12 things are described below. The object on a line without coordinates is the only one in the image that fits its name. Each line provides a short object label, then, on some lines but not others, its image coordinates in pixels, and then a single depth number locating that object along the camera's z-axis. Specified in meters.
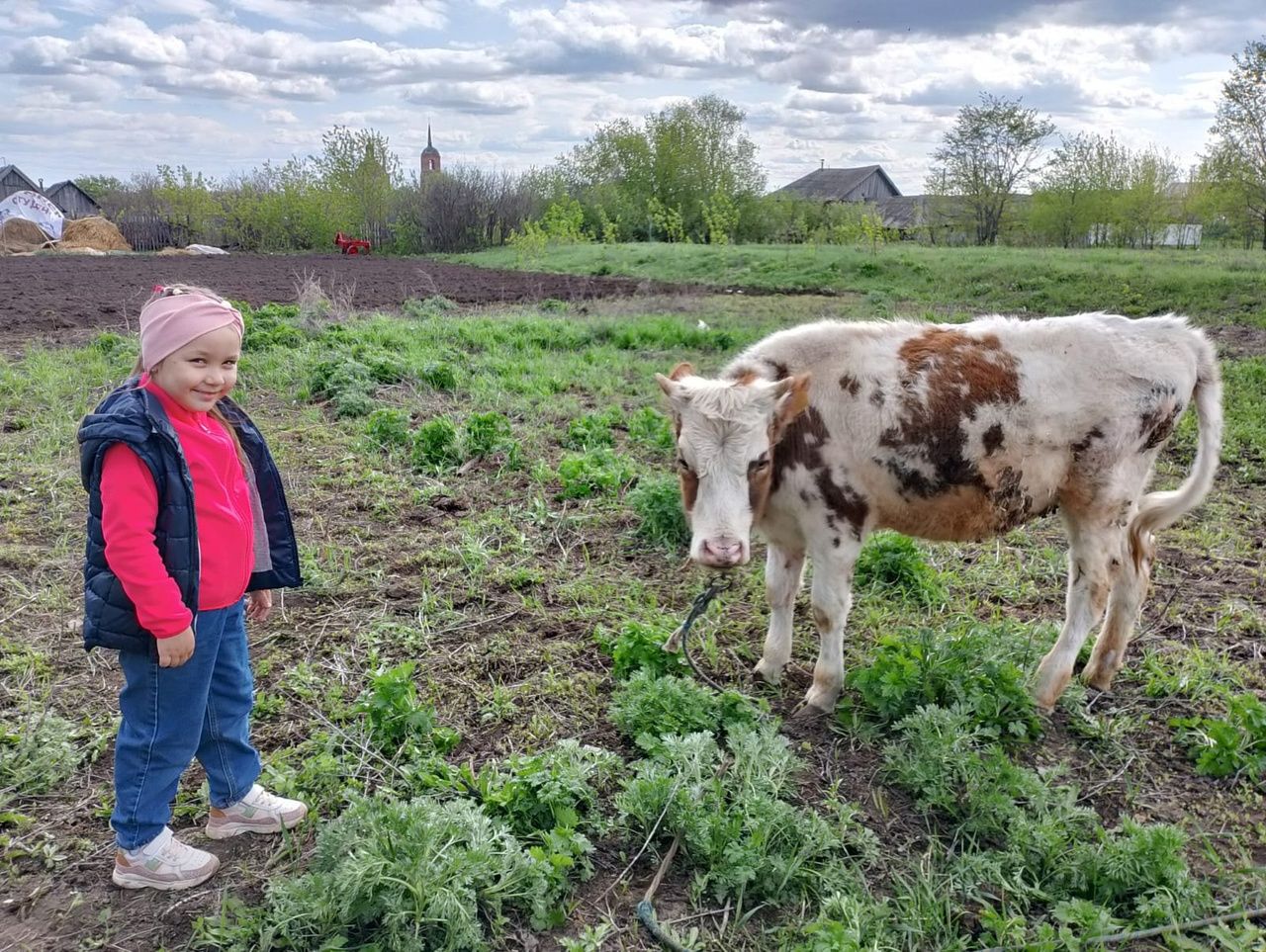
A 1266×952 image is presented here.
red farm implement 52.75
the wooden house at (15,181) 67.62
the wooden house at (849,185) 77.75
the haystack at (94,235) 50.19
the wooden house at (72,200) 67.00
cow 4.41
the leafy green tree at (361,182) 58.44
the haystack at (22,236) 46.78
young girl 2.77
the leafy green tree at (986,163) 42.88
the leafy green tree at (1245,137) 28.52
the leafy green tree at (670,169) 53.41
